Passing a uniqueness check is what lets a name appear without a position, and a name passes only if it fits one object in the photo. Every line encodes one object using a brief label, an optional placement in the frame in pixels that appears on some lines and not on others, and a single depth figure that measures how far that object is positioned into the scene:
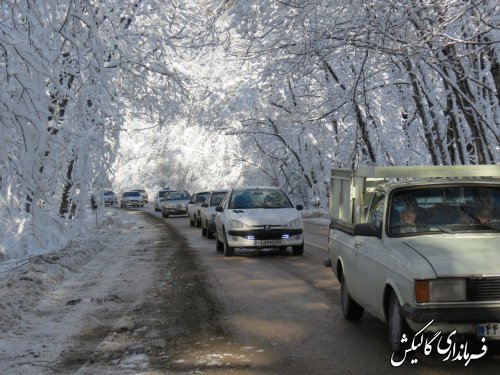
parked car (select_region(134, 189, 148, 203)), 74.88
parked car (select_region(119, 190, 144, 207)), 65.56
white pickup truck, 5.76
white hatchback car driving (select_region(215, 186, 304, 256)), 16.20
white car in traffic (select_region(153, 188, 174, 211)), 51.87
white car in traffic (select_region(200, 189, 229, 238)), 22.36
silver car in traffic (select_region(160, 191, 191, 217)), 42.12
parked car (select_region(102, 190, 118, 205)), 67.70
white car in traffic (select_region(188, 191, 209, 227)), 29.96
